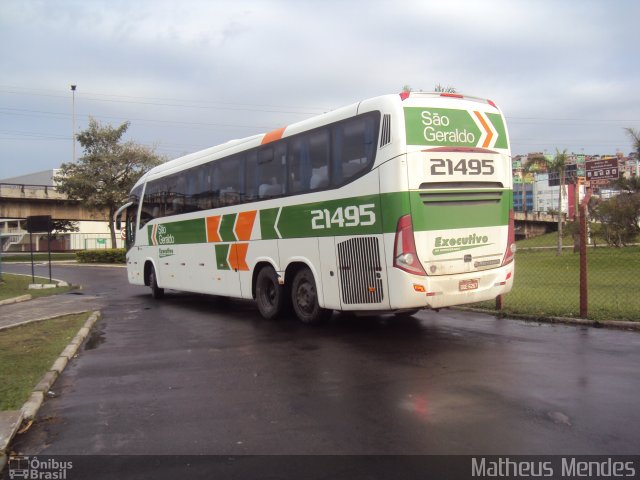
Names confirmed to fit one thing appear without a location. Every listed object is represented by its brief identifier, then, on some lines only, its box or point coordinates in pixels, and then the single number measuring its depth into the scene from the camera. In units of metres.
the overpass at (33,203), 44.92
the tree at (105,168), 37.84
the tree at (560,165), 33.53
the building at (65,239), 74.38
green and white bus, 7.79
